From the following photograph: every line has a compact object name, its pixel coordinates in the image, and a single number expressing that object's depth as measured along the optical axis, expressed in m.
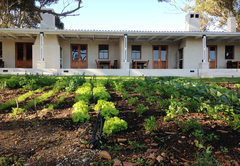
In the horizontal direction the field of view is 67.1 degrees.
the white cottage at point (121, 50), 12.43
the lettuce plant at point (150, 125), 2.20
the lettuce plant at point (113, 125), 2.15
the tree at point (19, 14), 14.41
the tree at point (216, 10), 19.67
